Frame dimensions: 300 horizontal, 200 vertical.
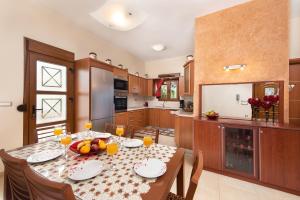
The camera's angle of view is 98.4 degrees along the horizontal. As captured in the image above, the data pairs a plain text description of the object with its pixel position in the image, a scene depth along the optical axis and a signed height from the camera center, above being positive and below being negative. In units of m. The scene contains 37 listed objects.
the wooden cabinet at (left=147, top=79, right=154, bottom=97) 5.75 +0.55
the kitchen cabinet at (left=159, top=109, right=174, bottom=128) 5.11 -0.75
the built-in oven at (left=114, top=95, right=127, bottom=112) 3.75 -0.08
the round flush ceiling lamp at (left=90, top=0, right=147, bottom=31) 2.38 +1.75
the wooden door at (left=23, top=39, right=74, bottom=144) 2.32 +0.21
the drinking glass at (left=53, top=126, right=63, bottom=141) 1.59 -0.39
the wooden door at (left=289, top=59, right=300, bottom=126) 2.62 +0.15
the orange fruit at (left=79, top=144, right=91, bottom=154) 1.18 -0.45
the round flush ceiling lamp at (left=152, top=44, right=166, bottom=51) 4.17 +1.76
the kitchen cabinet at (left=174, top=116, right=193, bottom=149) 3.03 -0.76
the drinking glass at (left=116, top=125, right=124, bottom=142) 1.66 -0.39
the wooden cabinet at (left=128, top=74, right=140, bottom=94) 4.64 +0.61
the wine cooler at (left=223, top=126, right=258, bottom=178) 1.98 -0.81
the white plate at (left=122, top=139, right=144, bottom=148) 1.45 -0.50
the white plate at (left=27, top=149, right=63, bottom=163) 1.08 -0.49
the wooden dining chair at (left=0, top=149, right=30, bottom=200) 0.79 -0.52
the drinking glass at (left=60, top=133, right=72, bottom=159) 1.29 -0.41
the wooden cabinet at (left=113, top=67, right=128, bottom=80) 3.72 +0.83
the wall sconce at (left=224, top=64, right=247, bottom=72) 2.36 +0.62
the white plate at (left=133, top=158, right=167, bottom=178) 0.90 -0.51
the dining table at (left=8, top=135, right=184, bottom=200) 0.74 -0.53
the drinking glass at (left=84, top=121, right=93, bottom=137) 1.81 -0.36
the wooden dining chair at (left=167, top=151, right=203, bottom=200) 0.75 -0.46
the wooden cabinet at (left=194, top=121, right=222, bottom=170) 2.20 -0.73
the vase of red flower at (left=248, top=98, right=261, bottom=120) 2.23 -0.08
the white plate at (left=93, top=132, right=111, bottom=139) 1.76 -0.49
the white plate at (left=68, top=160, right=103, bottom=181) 0.87 -0.51
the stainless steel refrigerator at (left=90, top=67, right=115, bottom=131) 2.93 +0.06
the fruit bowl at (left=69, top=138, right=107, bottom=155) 1.19 -0.46
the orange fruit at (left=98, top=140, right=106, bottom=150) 1.27 -0.44
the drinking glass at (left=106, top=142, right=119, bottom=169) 1.12 -0.42
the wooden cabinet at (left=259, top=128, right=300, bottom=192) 1.72 -0.79
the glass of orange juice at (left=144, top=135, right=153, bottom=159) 1.30 -0.41
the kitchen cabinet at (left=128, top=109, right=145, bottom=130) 4.38 -0.64
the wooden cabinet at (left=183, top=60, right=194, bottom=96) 3.19 +0.60
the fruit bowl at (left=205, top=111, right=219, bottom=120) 2.42 -0.29
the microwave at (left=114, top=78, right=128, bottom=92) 3.74 +0.47
